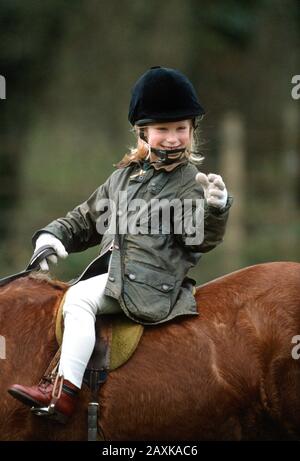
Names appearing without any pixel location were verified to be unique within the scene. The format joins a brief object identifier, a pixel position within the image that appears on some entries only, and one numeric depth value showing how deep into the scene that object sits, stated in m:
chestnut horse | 8.42
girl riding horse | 8.37
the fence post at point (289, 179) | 21.47
